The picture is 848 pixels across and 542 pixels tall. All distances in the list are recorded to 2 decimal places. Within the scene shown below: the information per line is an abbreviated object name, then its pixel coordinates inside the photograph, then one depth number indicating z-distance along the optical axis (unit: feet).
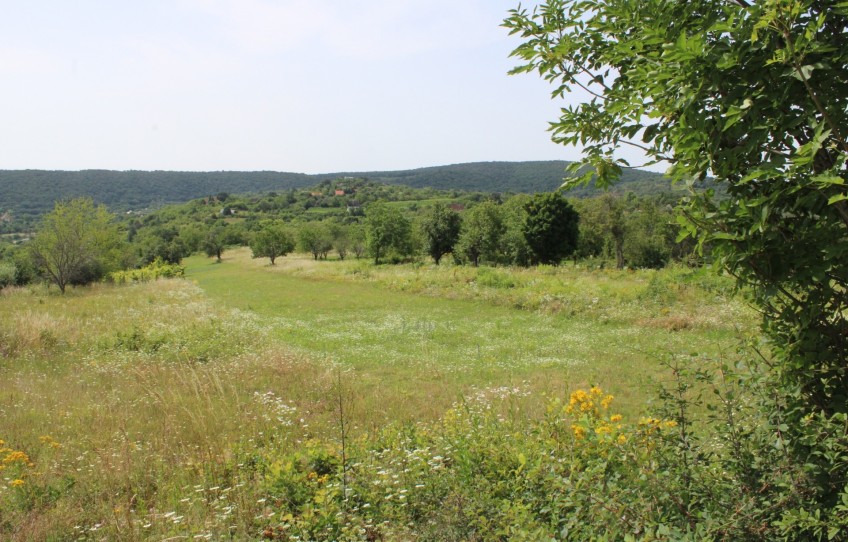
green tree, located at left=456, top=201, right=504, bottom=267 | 183.42
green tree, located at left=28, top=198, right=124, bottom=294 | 108.58
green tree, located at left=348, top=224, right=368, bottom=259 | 245.22
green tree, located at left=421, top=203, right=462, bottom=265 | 193.98
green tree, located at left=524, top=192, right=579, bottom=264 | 157.28
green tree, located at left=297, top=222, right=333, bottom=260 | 256.93
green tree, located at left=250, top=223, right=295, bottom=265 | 213.58
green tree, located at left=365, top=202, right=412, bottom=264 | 191.21
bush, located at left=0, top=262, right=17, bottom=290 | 118.28
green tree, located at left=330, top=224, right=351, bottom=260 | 256.52
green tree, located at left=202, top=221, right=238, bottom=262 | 274.16
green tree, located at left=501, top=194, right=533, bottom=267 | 170.40
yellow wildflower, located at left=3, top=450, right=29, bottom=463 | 15.39
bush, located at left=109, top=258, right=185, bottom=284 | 153.24
